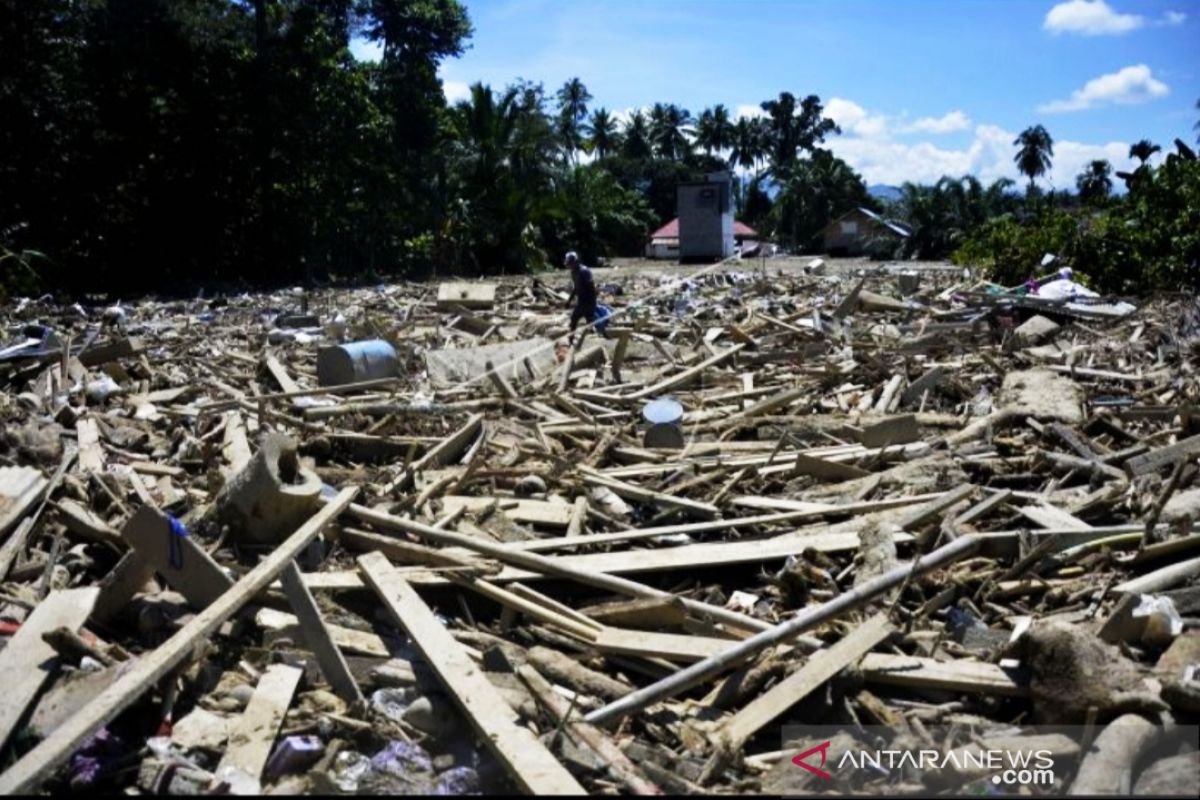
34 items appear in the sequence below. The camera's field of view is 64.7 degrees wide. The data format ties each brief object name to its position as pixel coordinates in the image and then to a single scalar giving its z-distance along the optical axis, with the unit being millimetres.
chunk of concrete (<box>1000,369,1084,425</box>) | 7129
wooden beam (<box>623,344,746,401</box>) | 8961
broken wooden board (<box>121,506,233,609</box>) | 4129
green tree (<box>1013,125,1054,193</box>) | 81625
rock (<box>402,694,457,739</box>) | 3553
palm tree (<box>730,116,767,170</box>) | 79000
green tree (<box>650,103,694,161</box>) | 73625
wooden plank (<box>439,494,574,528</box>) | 5750
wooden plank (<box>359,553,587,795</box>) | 3010
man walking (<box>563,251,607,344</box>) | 12605
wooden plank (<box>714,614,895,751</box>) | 3357
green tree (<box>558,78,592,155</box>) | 72750
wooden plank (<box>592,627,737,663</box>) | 3820
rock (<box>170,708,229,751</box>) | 3459
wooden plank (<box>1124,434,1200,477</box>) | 5566
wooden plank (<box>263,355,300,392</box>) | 9297
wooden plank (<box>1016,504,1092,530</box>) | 4922
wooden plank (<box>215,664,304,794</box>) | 3227
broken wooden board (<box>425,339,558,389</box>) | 9836
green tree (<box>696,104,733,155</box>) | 76062
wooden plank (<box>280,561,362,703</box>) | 3797
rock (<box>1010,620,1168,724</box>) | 3197
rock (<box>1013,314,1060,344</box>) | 10695
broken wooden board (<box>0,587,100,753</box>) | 3445
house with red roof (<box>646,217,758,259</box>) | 50812
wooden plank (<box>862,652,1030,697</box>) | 3566
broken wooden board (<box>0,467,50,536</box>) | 5117
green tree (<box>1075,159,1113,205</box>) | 52653
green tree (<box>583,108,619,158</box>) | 71938
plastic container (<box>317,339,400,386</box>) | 9469
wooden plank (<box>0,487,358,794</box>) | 2914
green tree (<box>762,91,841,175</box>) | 82562
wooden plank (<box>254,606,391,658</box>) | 4133
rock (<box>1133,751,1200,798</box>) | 2809
